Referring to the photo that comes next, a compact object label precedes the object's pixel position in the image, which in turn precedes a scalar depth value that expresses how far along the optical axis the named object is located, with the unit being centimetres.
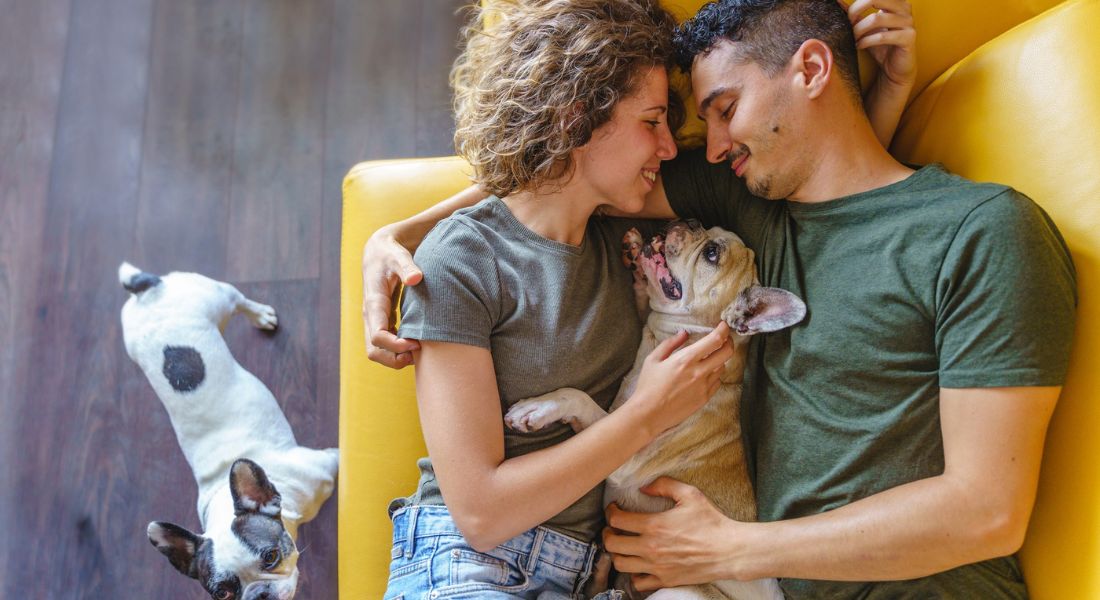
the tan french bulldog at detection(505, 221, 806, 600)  207
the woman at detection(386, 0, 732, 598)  183
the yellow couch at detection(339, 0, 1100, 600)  168
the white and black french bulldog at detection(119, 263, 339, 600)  234
